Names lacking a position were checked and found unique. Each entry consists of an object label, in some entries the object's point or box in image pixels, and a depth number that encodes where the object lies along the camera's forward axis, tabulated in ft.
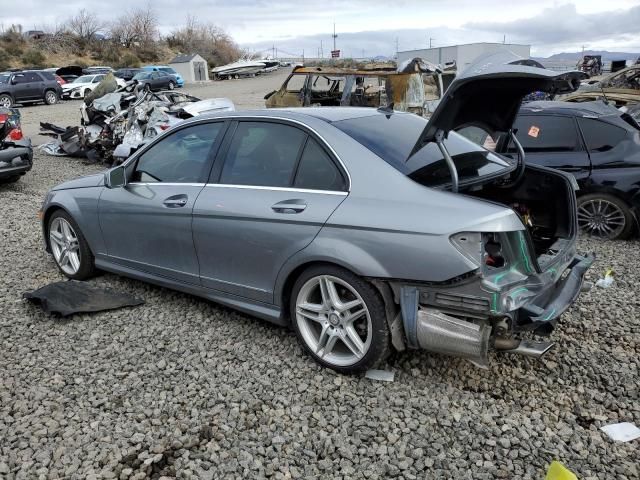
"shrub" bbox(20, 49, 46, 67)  168.96
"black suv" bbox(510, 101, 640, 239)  19.67
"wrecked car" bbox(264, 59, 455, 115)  37.22
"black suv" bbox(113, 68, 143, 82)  126.88
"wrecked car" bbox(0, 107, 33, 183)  29.89
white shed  169.58
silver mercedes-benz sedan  9.59
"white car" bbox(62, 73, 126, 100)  106.72
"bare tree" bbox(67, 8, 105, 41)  212.64
